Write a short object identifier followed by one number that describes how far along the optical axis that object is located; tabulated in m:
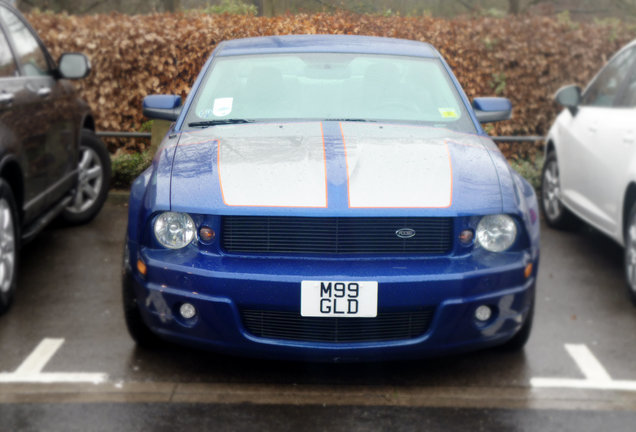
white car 5.57
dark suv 5.08
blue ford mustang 3.74
